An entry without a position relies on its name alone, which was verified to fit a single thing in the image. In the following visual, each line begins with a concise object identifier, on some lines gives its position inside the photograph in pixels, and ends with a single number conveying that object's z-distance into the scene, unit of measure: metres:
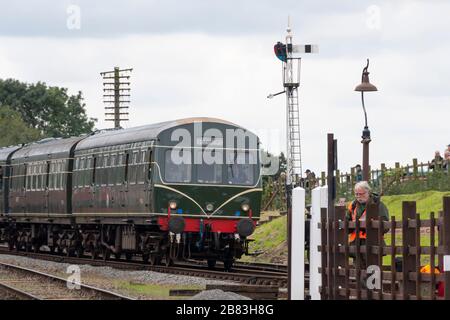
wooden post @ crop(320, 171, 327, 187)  47.78
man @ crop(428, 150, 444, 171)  39.69
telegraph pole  82.25
